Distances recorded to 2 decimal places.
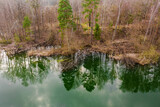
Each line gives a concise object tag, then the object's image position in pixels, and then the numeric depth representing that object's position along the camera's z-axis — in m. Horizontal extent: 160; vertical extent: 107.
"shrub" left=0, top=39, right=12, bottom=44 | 28.00
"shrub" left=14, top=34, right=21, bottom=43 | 27.65
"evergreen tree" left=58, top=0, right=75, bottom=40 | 18.31
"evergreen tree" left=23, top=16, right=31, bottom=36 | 25.75
